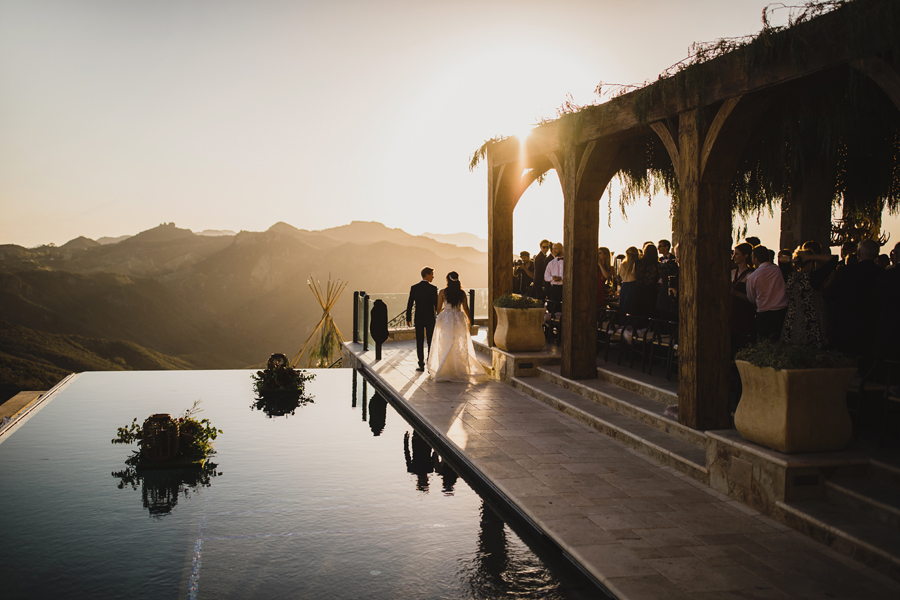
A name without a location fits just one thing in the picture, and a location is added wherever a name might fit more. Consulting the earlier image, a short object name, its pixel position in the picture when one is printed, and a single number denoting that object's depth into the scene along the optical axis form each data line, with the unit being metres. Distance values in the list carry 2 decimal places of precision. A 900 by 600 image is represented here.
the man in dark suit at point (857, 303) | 5.87
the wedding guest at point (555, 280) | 11.52
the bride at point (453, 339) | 10.50
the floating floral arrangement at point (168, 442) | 6.34
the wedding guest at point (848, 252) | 7.59
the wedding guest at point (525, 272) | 13.92
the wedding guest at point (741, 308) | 7.43
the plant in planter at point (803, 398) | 4.62
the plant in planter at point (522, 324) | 10.63
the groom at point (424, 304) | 11.30
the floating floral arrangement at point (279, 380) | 10.45
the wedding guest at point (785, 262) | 7.91
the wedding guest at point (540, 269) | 12.68
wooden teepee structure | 17.73
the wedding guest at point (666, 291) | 8.74
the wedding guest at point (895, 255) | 5.97
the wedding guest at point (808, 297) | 6.29
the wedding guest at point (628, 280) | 9.54
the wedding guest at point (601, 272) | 10.79
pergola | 4.73
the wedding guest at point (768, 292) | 6.62
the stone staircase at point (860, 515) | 3.90
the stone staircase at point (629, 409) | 6.08
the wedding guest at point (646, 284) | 9.44
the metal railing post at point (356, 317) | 15.56
